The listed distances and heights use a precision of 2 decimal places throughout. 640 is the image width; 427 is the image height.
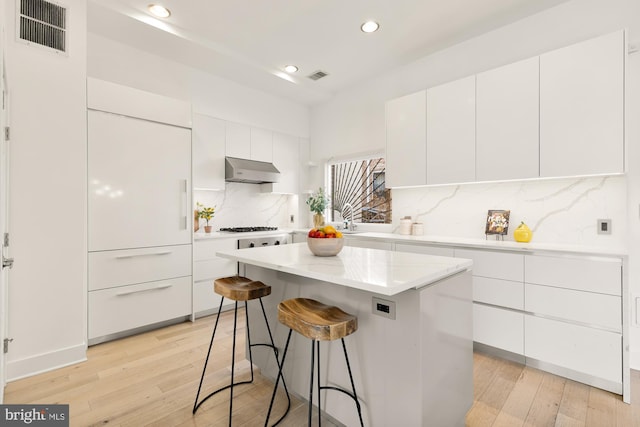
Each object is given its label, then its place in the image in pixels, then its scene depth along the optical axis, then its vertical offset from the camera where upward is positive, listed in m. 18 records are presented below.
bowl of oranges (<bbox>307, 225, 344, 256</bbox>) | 1.85 -0.18
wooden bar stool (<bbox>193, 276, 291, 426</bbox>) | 1.85 -0.48
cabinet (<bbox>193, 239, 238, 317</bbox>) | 3.38 -0.67
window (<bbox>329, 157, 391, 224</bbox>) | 4.12 +0.30
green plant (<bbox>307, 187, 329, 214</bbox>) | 4.50 +0.15
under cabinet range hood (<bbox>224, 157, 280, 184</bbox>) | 3.79 +0.52
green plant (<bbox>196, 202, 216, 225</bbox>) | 3.77 +0.00
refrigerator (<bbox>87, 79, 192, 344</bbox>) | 2.72 +0.02
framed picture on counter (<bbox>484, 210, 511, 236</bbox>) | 2.87 -0.09
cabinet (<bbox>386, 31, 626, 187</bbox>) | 2.22 +0.78
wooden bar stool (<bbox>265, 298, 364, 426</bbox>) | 1.34 -0.49
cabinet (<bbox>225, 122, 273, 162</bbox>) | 3.96 +0.93
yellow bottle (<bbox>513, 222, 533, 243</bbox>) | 2.68 -0.18
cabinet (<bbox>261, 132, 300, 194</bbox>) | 4.48 +0.73
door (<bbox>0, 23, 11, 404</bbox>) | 1.89 -0.22
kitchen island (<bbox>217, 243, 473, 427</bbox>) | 1.38 -0.60
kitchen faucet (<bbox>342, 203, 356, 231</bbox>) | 4.25 -0.12
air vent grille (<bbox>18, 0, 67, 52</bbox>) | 2.28 +1.41
